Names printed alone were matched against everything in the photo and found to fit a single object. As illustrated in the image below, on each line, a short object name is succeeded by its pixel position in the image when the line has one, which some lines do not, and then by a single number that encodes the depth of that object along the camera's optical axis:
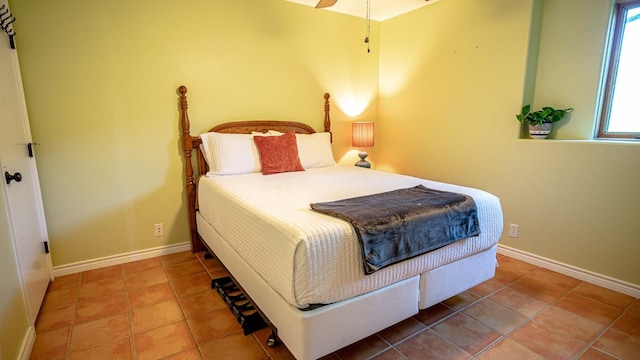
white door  1.88
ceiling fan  2.55
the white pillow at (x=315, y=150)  3.39
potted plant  2.70
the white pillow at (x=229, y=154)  2.95
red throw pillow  3.05
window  2.42
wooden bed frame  1.49
